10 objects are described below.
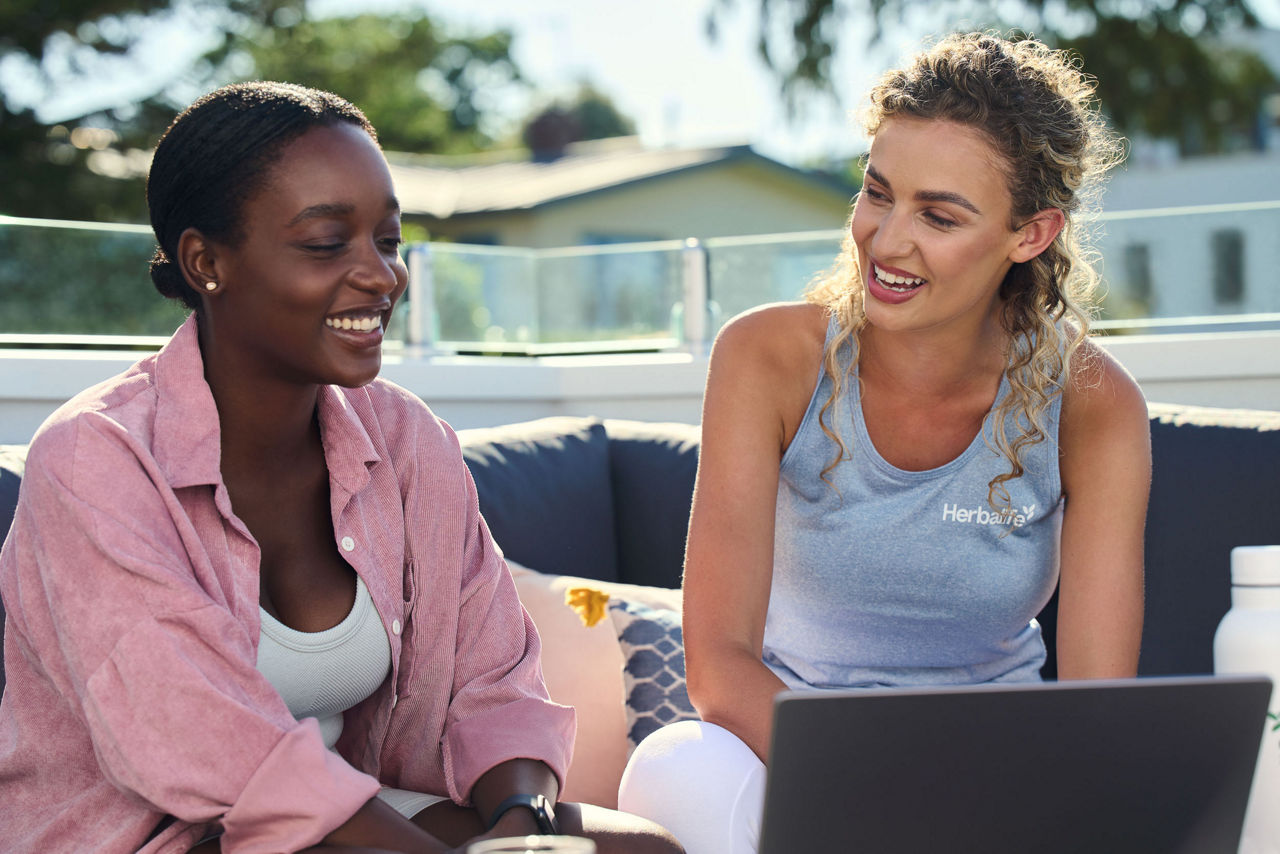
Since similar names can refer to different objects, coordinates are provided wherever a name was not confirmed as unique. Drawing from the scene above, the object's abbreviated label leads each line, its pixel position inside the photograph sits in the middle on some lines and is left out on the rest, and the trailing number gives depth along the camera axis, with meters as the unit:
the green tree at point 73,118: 11.52
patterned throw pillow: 2.33
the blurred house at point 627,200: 14.35
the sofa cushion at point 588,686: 2.28
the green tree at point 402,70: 15.43
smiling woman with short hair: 1.35
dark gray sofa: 2.49
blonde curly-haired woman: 1.92
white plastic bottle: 1.34
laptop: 1.06
